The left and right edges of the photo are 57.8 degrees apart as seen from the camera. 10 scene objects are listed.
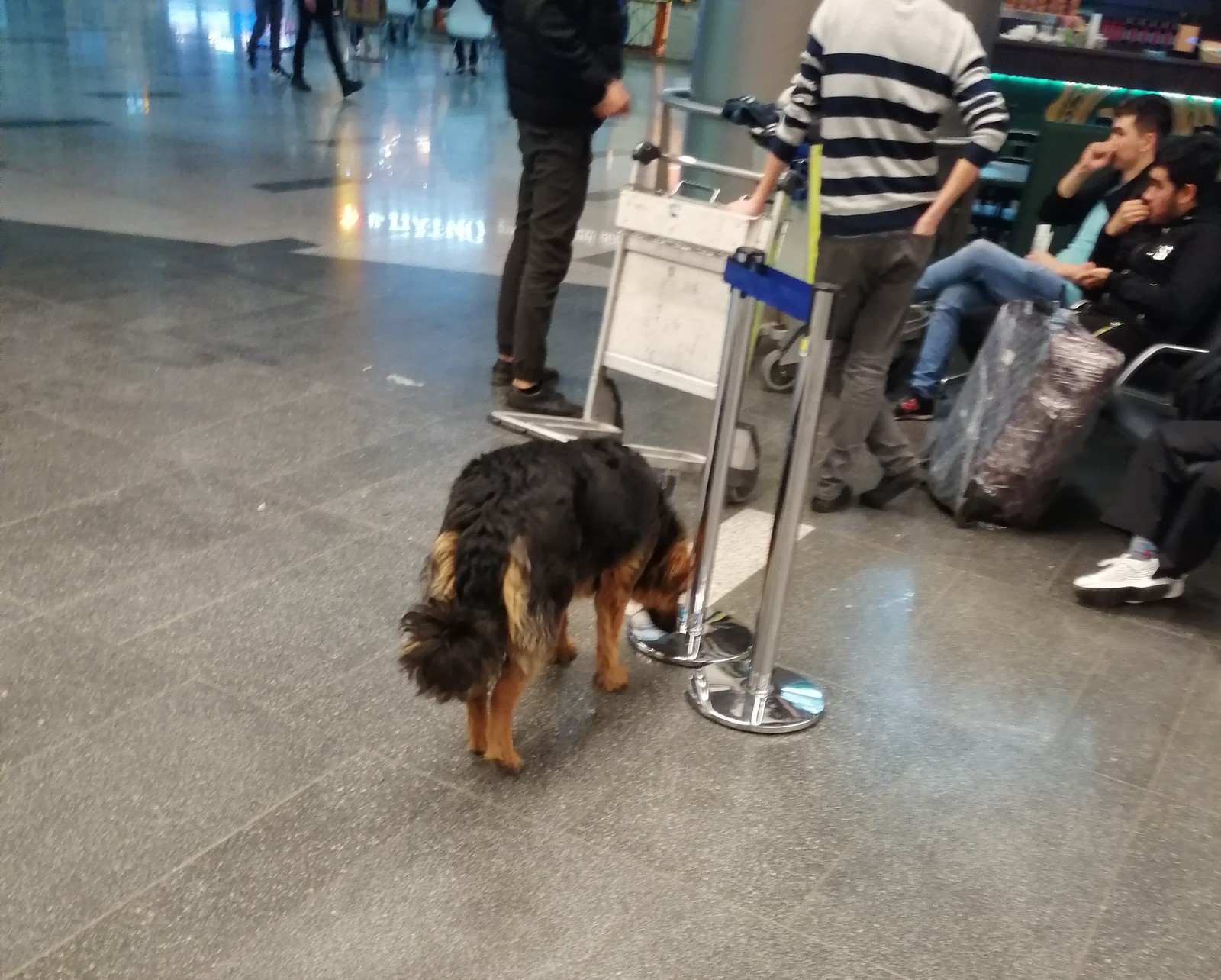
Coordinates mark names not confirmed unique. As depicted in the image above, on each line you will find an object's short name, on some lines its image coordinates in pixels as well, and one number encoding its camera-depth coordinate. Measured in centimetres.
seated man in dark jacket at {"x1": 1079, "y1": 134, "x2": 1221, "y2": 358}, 372
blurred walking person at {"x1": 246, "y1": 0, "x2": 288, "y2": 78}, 1345
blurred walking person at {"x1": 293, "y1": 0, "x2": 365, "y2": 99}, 1179
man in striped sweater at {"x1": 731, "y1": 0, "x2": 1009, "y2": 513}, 311
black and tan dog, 202
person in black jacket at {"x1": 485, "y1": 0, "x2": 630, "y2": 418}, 374
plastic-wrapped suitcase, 349
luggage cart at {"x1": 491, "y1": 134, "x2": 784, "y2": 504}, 329
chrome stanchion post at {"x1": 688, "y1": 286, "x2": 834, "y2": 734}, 226
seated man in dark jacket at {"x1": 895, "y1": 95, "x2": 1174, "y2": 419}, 424
